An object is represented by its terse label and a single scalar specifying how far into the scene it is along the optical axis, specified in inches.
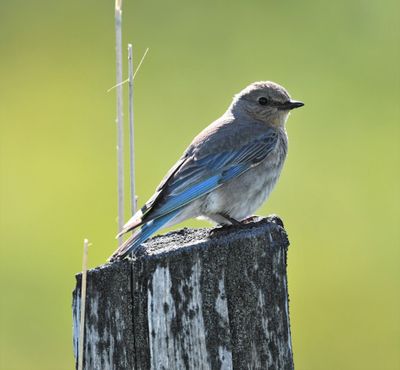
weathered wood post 377.4
